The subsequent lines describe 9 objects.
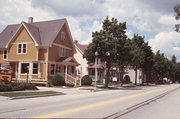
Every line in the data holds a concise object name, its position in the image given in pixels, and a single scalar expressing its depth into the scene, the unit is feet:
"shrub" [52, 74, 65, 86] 105.26
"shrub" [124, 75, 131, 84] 218.69
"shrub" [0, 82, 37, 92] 68.54
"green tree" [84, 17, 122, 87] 116.06
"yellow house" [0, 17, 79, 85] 117.50
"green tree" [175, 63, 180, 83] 477.20
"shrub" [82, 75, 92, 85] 127.44
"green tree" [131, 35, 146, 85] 160.98
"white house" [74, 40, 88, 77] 195.11
